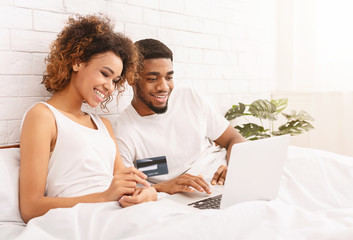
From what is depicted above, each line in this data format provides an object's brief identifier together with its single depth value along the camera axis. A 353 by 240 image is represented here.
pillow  1.22
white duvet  0.88
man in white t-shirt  1.81
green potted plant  2.46
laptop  1.12
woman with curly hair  1.22
